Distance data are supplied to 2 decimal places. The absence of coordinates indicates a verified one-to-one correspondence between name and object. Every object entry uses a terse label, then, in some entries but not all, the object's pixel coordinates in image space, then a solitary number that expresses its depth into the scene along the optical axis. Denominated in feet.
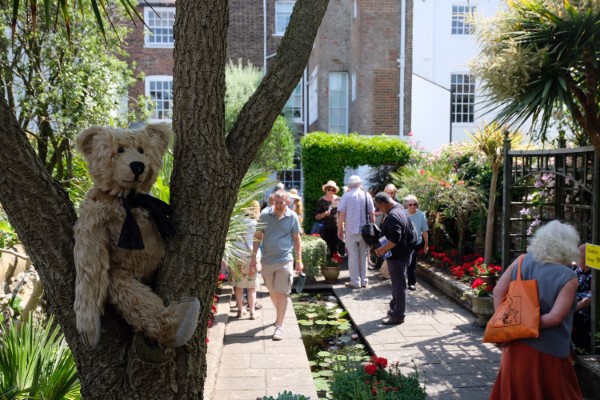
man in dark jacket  24.11
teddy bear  6.16
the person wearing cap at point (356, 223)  31.50
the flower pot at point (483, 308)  23.58
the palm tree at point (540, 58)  13.94
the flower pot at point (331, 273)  33.94
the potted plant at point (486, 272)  25.94
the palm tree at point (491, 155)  29.27
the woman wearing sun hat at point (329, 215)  37.45
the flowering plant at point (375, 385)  12.60
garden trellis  16.73
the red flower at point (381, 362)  14.10
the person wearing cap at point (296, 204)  34.86
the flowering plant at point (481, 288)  24.31
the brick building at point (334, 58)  60.64
